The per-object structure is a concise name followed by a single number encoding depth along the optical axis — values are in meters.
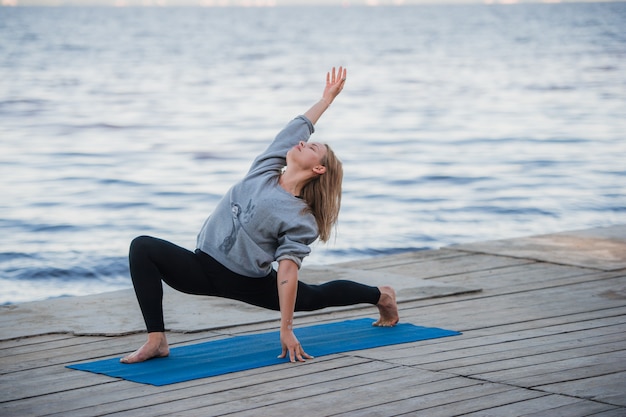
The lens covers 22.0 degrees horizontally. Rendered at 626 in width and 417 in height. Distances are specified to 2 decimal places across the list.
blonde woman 6.62
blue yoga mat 6.29
